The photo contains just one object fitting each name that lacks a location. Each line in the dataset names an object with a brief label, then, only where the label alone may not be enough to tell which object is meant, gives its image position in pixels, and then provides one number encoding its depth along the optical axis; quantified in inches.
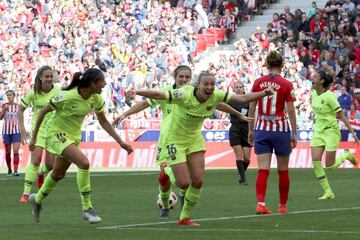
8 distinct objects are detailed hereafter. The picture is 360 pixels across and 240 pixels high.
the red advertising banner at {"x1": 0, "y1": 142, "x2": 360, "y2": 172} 1425.9
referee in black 1076.5
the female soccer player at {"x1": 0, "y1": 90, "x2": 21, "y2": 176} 1236.1
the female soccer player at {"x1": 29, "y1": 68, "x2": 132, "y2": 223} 642.2
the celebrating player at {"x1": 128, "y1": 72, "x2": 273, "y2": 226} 624.4
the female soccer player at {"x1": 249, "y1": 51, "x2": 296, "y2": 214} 703.7
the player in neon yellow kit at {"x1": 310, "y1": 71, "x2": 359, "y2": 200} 872.9
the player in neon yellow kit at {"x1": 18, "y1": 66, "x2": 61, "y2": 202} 809.5
